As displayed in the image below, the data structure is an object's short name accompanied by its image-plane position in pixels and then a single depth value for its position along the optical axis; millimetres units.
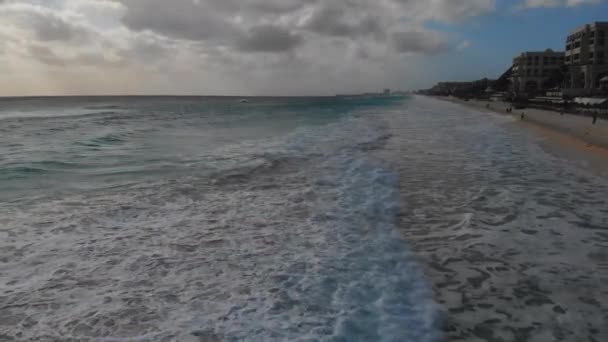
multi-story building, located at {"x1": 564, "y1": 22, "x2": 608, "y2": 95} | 68625
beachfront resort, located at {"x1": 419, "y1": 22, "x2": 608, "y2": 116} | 49622
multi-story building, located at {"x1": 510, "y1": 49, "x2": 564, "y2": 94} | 99181
